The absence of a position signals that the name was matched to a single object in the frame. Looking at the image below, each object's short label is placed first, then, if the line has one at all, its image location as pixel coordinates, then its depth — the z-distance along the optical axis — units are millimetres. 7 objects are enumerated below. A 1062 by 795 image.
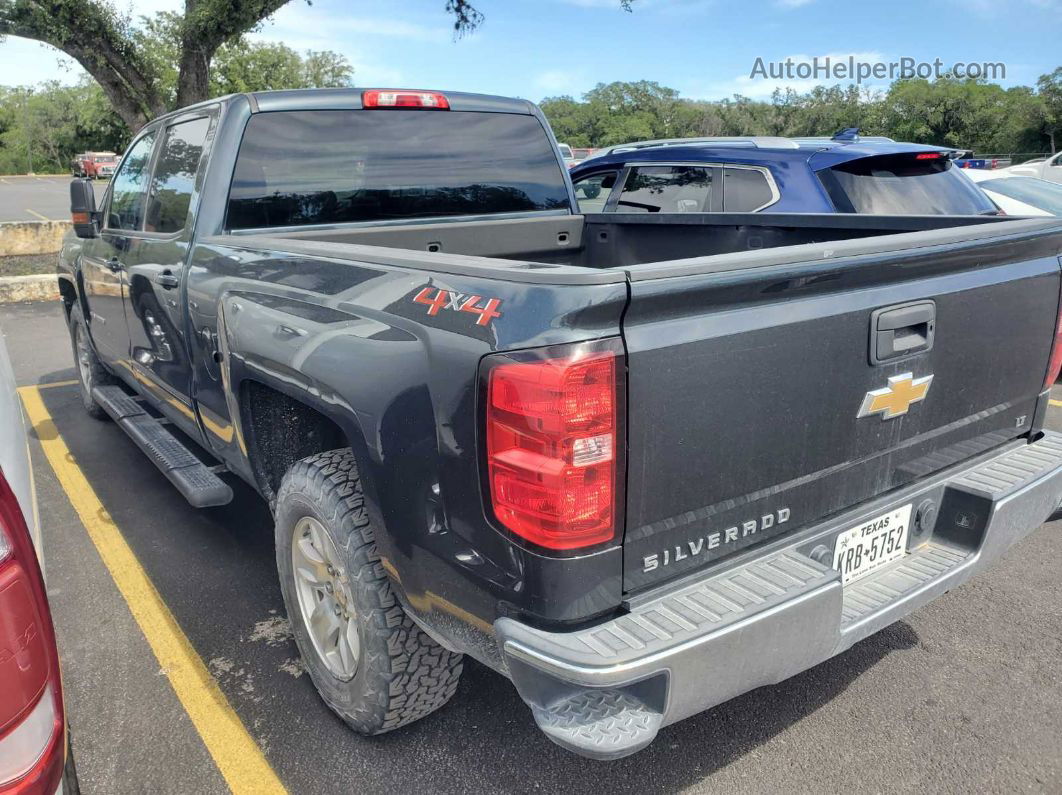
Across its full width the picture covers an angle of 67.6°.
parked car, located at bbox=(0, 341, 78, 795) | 1322
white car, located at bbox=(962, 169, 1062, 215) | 7660
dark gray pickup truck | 1707
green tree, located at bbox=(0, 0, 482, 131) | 11117
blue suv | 5281
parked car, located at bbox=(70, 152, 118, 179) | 46750
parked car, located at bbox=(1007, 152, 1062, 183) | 21281
